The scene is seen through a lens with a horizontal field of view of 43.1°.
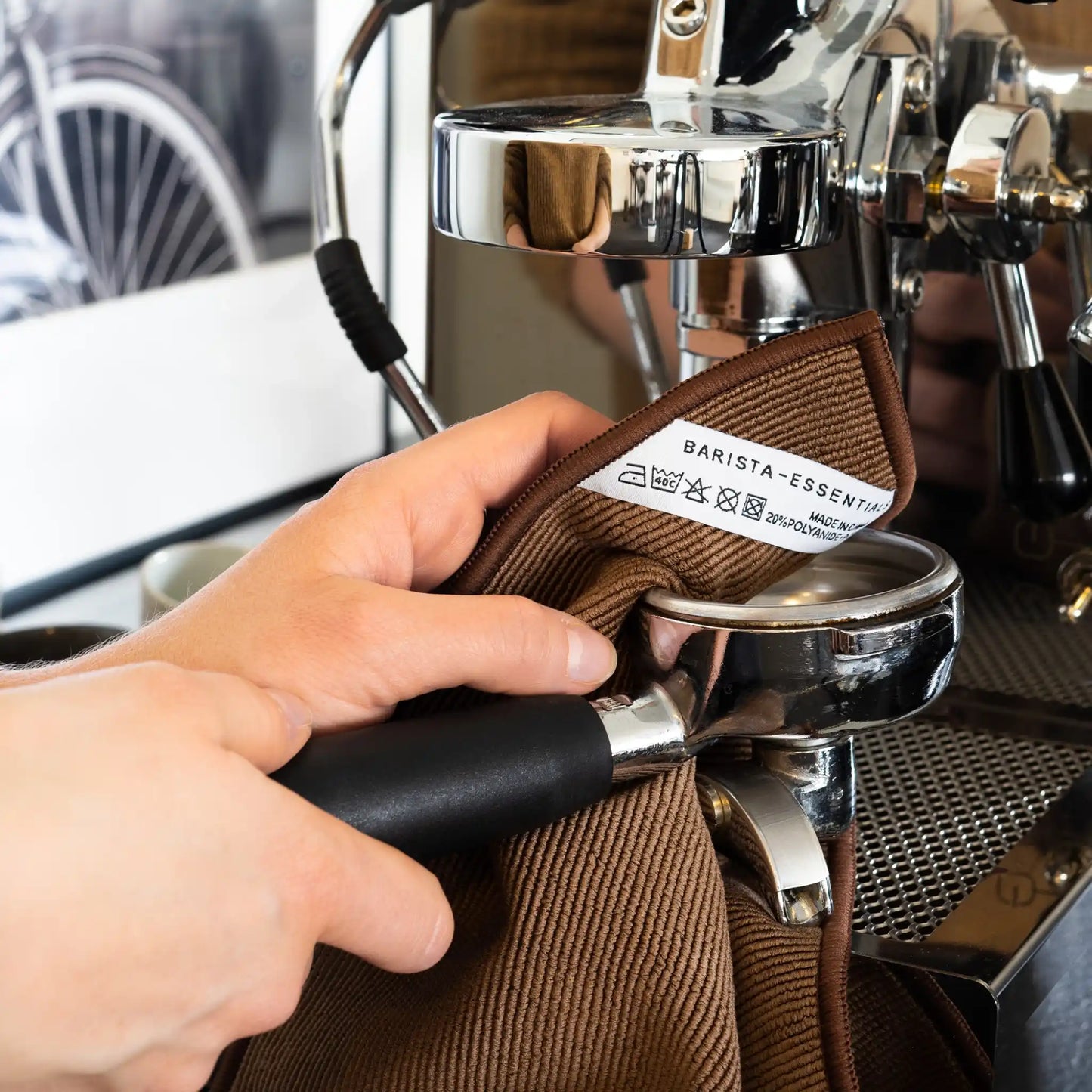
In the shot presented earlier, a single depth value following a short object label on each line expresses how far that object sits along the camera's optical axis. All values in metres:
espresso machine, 0.28
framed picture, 0.75
